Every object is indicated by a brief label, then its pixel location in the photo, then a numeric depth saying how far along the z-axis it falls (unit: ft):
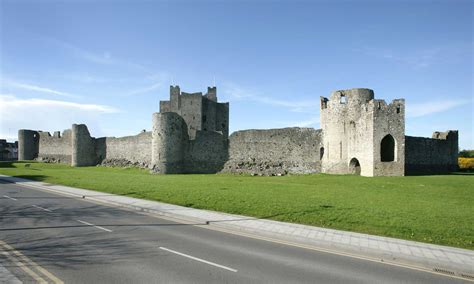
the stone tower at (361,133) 112.88
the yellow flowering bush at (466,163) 164.04
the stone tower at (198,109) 227.20
